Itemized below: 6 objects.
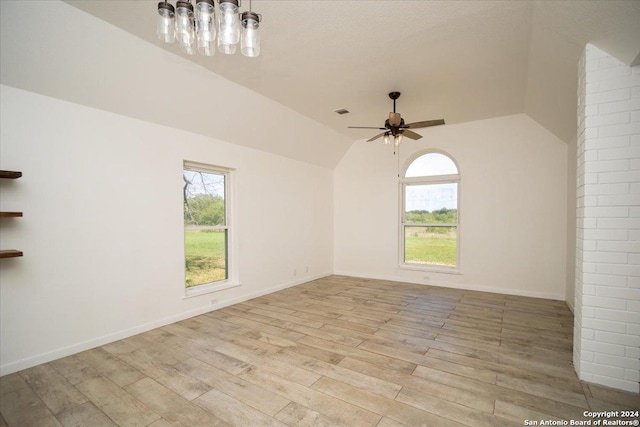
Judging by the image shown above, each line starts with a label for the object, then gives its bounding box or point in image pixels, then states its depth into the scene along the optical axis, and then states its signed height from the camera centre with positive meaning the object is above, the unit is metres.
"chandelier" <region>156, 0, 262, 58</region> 1.48 +0.95
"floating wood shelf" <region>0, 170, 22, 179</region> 2.33 +0.27
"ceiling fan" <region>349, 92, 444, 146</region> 3.60 +1.04
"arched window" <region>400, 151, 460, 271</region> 5.64 -0.10
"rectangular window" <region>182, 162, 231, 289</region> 4.13 -0.24
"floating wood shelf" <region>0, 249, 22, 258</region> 2.32 -0.37
